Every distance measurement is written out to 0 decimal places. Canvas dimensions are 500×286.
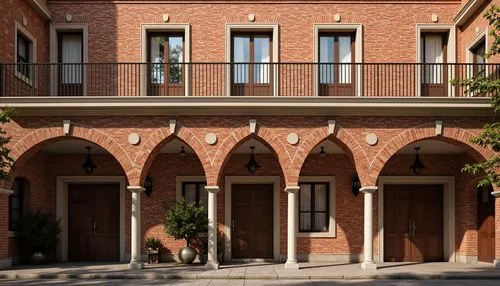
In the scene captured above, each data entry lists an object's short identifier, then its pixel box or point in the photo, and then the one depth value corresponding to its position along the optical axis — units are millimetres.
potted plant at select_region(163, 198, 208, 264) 17516
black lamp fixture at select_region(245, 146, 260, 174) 19000
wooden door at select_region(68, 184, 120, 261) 20203
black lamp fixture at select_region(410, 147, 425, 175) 19172
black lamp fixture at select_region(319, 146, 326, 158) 19269
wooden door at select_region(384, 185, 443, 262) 19984
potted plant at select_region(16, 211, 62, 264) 18062
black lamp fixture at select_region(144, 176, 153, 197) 19734
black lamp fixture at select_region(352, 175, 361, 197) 19594
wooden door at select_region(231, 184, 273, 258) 19891
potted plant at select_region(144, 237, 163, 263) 18859
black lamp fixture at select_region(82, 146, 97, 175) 19344
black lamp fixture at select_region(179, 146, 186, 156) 19131
